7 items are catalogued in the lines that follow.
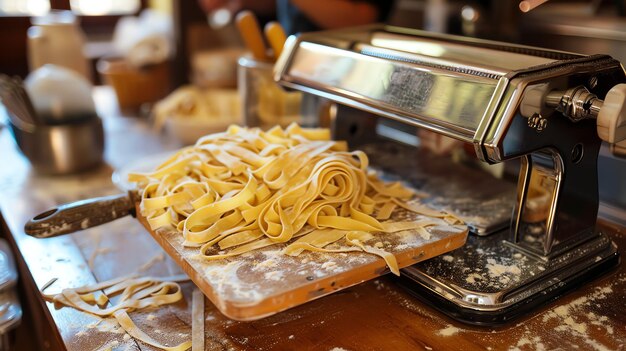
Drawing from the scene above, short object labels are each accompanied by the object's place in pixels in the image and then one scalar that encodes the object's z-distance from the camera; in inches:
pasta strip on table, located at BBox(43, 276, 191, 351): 31.5
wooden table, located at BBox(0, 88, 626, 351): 29.1
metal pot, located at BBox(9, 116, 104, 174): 49.3
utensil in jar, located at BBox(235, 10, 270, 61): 53.2
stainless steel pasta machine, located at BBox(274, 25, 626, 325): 28.1
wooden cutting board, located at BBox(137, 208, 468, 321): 25.8
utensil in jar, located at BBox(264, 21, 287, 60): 51.1
